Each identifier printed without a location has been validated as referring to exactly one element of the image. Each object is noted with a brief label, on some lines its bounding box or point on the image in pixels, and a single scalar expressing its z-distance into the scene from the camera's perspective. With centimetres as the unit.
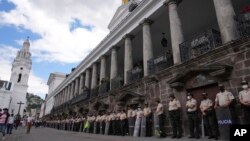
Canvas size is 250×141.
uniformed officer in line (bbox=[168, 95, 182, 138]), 927
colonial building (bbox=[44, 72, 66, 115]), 5620
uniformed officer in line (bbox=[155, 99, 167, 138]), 1019
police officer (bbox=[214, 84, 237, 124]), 730
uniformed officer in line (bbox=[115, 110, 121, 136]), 1350
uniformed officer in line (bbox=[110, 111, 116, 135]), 1366
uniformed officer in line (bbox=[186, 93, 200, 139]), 848
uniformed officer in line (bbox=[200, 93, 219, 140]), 781
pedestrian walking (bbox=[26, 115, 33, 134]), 1717
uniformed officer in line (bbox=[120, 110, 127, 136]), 1287
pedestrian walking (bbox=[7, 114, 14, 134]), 1440
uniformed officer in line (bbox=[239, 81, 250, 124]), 686
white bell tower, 7412
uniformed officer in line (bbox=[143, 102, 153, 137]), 1120
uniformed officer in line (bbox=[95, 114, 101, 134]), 1671
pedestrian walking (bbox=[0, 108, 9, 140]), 1211
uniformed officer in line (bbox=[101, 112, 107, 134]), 1546
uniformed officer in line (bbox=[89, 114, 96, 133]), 1762
